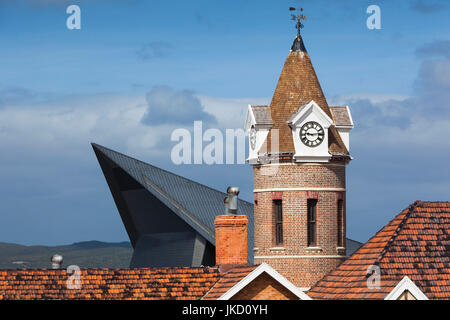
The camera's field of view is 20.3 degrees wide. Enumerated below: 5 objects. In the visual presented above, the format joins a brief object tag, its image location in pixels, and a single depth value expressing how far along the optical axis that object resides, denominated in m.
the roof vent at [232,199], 46.97
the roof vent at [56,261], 50.19
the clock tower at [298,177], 59.81
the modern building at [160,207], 87.12
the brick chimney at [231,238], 45.00
